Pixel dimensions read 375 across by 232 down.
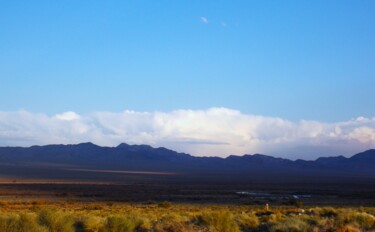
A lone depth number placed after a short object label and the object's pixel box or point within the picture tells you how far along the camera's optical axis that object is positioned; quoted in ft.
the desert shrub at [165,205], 141.31
